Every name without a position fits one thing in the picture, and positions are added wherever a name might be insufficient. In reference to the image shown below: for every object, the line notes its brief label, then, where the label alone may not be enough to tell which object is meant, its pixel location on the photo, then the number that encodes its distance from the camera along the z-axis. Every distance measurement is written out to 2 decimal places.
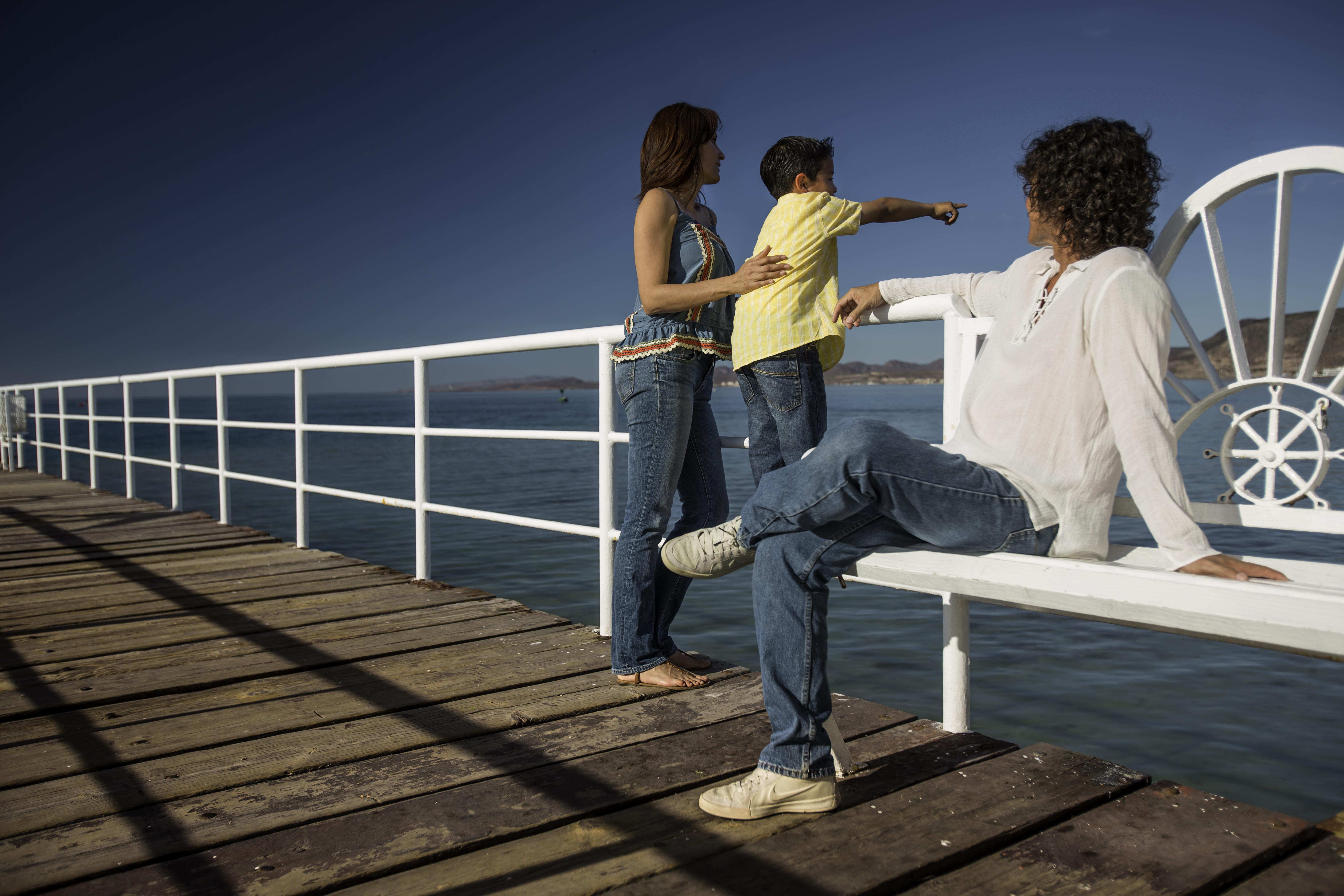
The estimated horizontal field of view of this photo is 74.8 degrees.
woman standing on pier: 1.87
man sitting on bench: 1.18
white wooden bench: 1.02
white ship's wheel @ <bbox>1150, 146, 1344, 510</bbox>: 1.34
